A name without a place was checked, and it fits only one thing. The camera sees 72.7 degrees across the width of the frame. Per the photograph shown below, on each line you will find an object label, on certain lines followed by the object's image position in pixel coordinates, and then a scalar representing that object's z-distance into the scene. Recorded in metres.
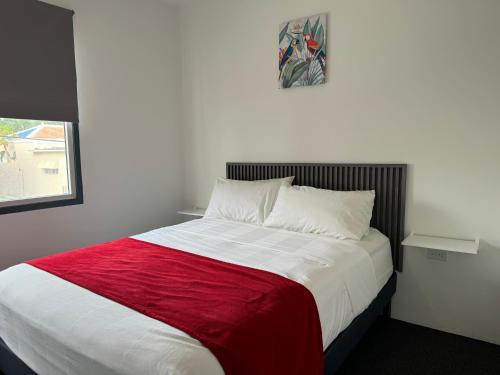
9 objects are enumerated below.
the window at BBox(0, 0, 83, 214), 2.30
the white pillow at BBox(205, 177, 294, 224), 2.73
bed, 1.11
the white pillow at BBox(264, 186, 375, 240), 2.26
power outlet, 2.31
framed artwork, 2.66
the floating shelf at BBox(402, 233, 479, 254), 2.04
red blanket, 1.16
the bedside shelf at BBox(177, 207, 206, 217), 3.29
